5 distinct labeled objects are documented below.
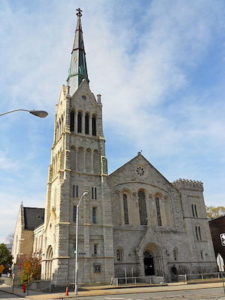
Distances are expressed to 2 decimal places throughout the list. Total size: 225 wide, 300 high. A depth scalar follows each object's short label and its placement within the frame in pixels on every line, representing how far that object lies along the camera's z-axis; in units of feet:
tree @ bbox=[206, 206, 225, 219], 230.48
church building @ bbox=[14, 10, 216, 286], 110.52
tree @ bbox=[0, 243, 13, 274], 167.52
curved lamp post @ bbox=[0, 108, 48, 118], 40.83
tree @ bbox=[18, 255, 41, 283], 100.03
